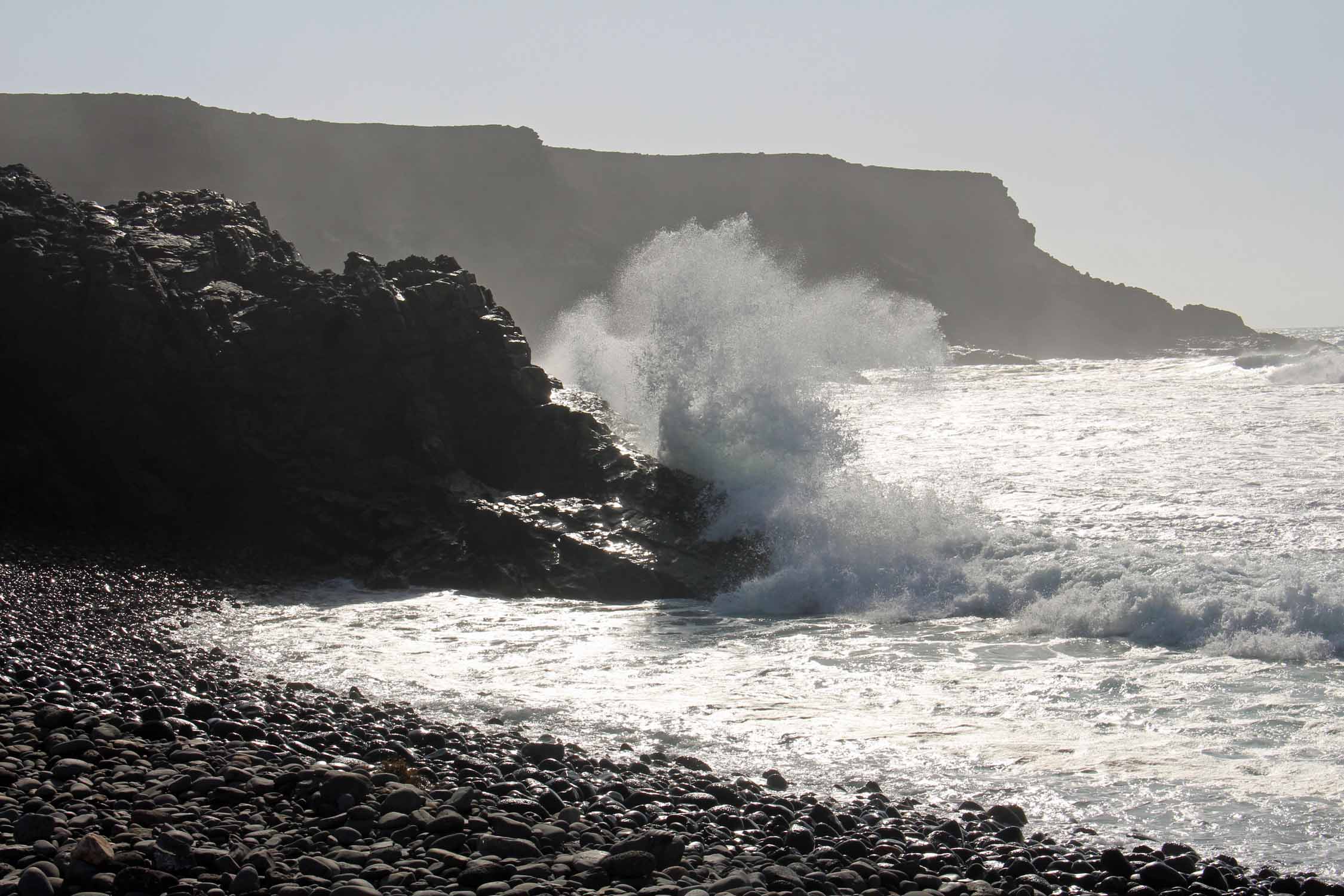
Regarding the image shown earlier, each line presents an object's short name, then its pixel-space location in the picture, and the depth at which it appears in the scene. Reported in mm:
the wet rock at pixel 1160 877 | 9961
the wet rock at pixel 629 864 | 9320
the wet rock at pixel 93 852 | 8078
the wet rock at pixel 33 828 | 8539
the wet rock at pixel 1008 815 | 11539
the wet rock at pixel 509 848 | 9516
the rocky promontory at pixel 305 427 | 26016
